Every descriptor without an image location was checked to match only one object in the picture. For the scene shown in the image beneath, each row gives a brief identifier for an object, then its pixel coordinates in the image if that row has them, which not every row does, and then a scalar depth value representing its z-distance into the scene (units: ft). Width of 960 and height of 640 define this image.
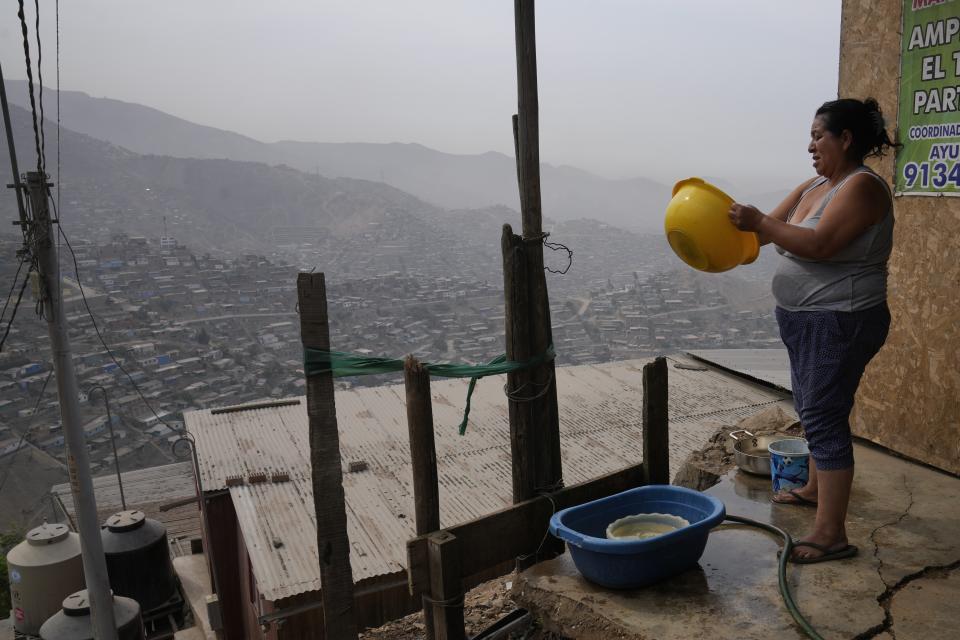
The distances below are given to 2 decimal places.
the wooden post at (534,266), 11.78
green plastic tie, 10.14
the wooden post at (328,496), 10.18
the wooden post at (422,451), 10.36
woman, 9.17
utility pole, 28.53
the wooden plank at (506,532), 10.07
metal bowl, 13.55
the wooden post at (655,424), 12.77
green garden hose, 8.59
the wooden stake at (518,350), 12.02
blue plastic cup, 12.41
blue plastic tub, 9.27
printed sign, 13.01
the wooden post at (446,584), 9.83
